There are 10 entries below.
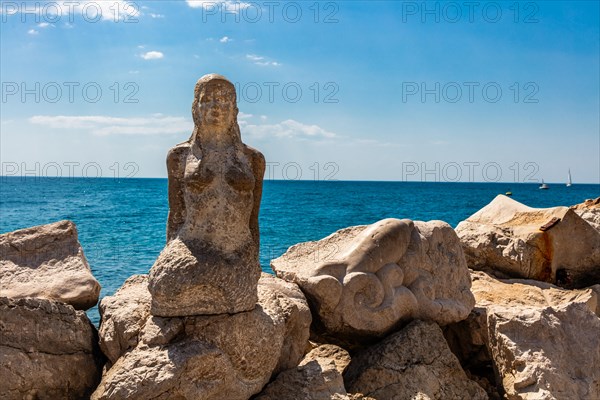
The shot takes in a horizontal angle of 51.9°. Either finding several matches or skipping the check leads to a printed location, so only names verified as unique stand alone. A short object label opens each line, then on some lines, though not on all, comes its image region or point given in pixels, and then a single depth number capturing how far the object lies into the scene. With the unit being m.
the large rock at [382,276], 4.70
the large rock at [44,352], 3.82
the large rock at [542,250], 6.83
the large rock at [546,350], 4.54
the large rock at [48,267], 4.43
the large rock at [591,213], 7.64
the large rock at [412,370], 4.54
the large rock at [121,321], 3.93
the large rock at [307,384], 4.04
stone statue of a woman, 3.88
